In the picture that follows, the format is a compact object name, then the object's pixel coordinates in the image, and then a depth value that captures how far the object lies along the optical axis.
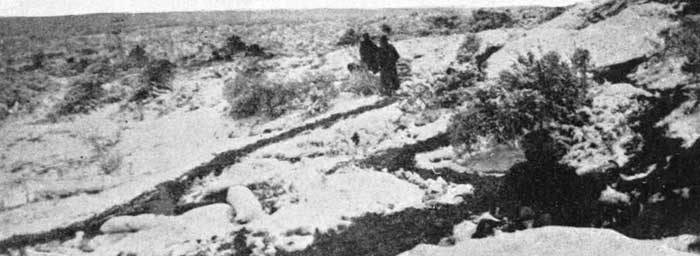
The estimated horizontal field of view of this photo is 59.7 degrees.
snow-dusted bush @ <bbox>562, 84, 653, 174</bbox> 7.77
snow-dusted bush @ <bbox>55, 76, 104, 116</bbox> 18.70
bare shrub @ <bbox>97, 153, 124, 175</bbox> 13.30
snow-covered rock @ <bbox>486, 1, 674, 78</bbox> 10.78
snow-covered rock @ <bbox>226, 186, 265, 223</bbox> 8.87
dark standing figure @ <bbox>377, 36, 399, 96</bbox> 15.32
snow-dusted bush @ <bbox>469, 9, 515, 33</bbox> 23.58
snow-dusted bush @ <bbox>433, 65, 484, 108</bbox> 12.72
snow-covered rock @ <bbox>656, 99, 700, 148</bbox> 6.79
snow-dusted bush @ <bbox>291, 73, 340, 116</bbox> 15.36
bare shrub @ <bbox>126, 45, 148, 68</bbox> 24.09
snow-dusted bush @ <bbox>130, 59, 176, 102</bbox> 19.34
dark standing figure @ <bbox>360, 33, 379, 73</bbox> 16.17
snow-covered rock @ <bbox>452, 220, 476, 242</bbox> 6.78
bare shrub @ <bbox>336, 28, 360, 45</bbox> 25.00
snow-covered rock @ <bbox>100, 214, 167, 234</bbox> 9.16
